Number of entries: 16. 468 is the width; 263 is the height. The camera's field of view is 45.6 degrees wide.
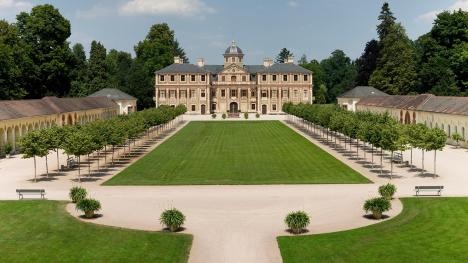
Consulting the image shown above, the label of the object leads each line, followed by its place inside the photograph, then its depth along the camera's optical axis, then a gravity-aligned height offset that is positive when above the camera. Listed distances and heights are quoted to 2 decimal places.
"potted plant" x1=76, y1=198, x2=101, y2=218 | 29.56 -5.49
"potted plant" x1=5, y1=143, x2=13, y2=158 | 58.03 -4.68
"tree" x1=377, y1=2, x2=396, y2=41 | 136.38 +19.30
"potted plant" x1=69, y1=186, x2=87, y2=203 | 32.69 -5.34
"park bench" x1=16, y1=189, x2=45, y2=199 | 34.88 -5.56
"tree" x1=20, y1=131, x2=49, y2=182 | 42.03 -3.09
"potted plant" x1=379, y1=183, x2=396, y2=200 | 32.84 -5.38
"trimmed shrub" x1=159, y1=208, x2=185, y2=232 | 26.78 -5.66
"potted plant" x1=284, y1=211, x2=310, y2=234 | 26.31 -5.72
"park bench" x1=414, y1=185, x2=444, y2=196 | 34.31 -5.53
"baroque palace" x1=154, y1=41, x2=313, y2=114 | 144.25 +3.60
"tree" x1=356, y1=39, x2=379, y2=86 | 140.62 +9.77
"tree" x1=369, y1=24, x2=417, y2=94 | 121.50 +7.48
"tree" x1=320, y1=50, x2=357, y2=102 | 174.50 +8.91
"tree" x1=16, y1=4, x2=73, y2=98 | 107.62 +11.51
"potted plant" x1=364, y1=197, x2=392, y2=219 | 28.94 -5.55
